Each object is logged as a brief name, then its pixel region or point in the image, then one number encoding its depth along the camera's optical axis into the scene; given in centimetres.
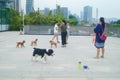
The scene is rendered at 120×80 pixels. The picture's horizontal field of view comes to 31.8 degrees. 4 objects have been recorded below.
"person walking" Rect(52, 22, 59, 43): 1562
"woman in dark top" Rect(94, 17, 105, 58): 958
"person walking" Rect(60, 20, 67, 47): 1363
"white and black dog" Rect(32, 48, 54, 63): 839
